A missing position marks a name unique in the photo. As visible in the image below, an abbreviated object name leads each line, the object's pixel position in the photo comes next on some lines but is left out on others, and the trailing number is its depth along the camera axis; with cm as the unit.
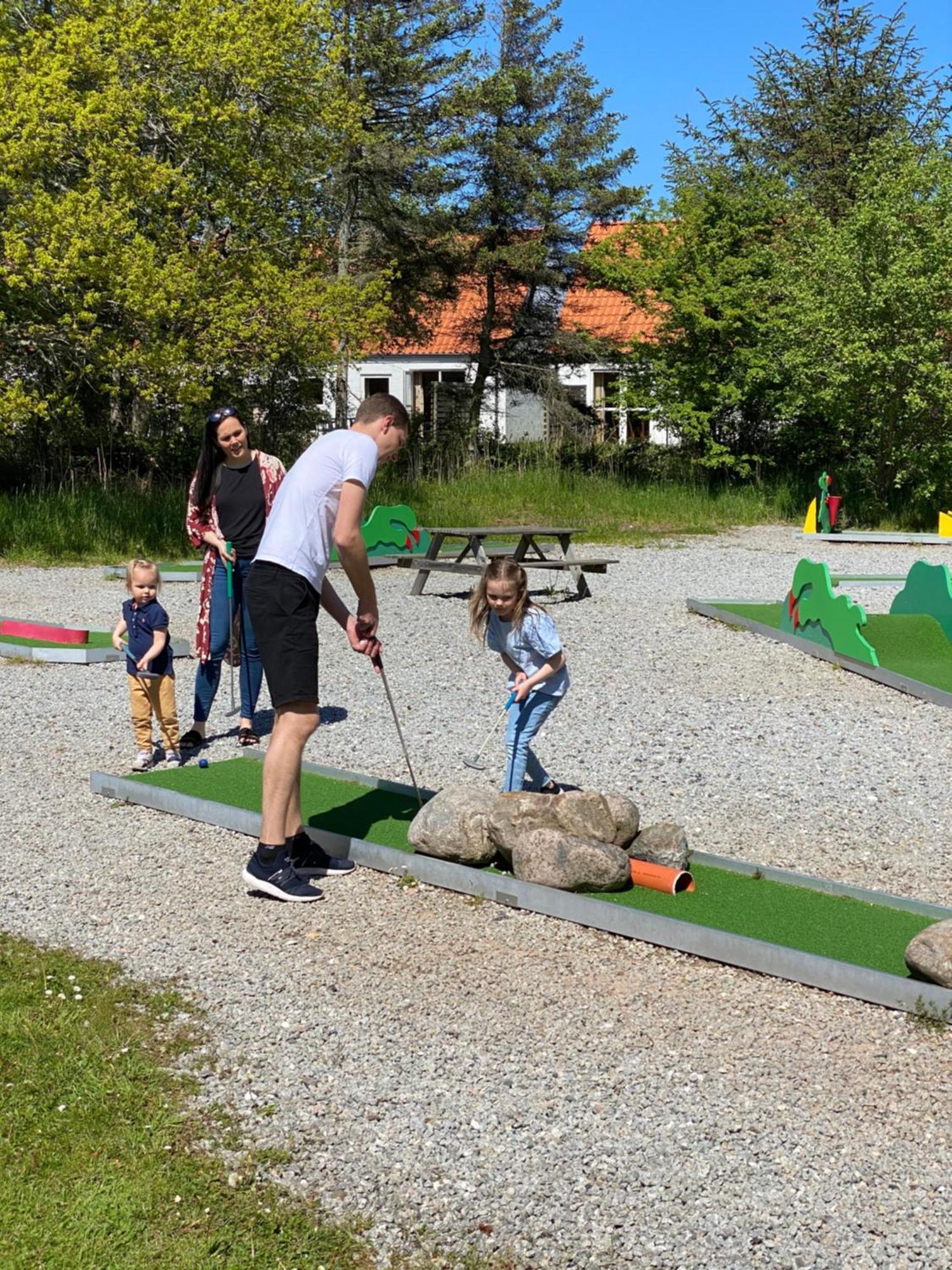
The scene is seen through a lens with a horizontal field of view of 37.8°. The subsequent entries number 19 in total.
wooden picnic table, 1416
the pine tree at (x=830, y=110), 3116
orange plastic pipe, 524
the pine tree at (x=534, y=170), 2739
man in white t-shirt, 513
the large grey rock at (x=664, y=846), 539
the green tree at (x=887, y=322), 2167
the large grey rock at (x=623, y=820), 549
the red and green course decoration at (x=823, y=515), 2189
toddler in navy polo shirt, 702
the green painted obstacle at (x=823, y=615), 1012
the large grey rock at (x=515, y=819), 544
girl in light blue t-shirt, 589
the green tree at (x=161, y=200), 1723
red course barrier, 1065
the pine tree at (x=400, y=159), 2542
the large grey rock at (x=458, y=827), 546
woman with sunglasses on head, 772
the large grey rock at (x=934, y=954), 429
